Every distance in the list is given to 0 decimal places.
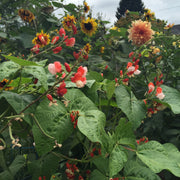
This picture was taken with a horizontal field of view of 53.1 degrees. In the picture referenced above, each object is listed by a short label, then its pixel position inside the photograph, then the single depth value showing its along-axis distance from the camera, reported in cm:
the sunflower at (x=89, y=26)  187
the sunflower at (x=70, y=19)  164
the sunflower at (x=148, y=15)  189
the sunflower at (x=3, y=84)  62
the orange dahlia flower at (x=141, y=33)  119
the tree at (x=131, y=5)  2016
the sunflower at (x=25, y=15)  188
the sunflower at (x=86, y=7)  206
